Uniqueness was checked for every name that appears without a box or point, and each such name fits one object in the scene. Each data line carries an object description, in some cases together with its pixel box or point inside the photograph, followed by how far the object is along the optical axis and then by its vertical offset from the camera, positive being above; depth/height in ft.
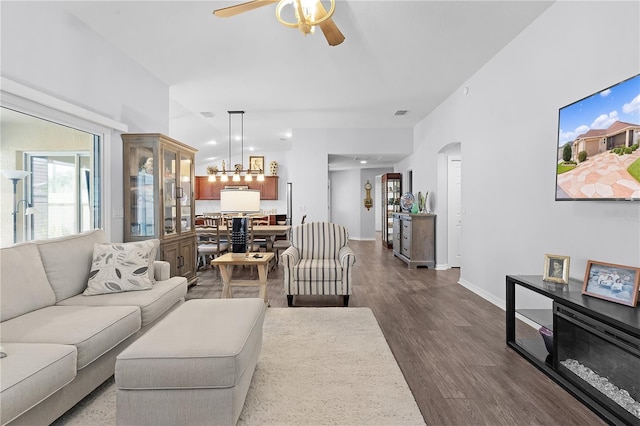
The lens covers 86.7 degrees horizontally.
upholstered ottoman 5.29 -2.73
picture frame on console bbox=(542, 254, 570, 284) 7.97 -1.43
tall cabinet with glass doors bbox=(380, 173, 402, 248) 28.40 +0.84
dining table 18.99 -1.27
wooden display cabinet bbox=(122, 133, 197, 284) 12.80 +0.64
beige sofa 4.92 -2.24
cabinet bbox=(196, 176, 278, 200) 32.70 +2.11
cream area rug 5.96 -3.64
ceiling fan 7.42 +4.48
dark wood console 5.76 -2.78
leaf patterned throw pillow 8.61 -1.59
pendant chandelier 20.66 +5.67
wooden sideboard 19.88 -1.82
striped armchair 12.34 -2.41
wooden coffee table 11.81 -2.11
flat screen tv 6.58 +1.38
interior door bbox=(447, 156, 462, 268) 19.60 +0.00
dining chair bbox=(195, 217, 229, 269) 17.79 -1.93
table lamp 11.89 +0.24
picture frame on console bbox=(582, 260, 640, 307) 6.29 -1.44
